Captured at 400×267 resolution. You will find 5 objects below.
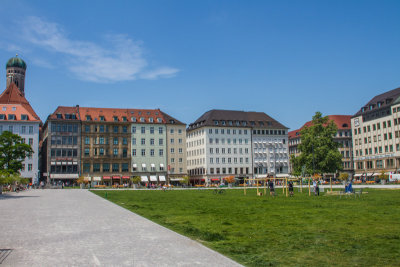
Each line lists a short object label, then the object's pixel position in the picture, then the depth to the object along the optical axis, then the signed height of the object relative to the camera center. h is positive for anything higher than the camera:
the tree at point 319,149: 81.75 +3.21
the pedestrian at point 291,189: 38.41 -2.11
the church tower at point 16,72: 146.38 +34.23
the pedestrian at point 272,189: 39.12 -2.11
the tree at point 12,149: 61.07 +3.02
